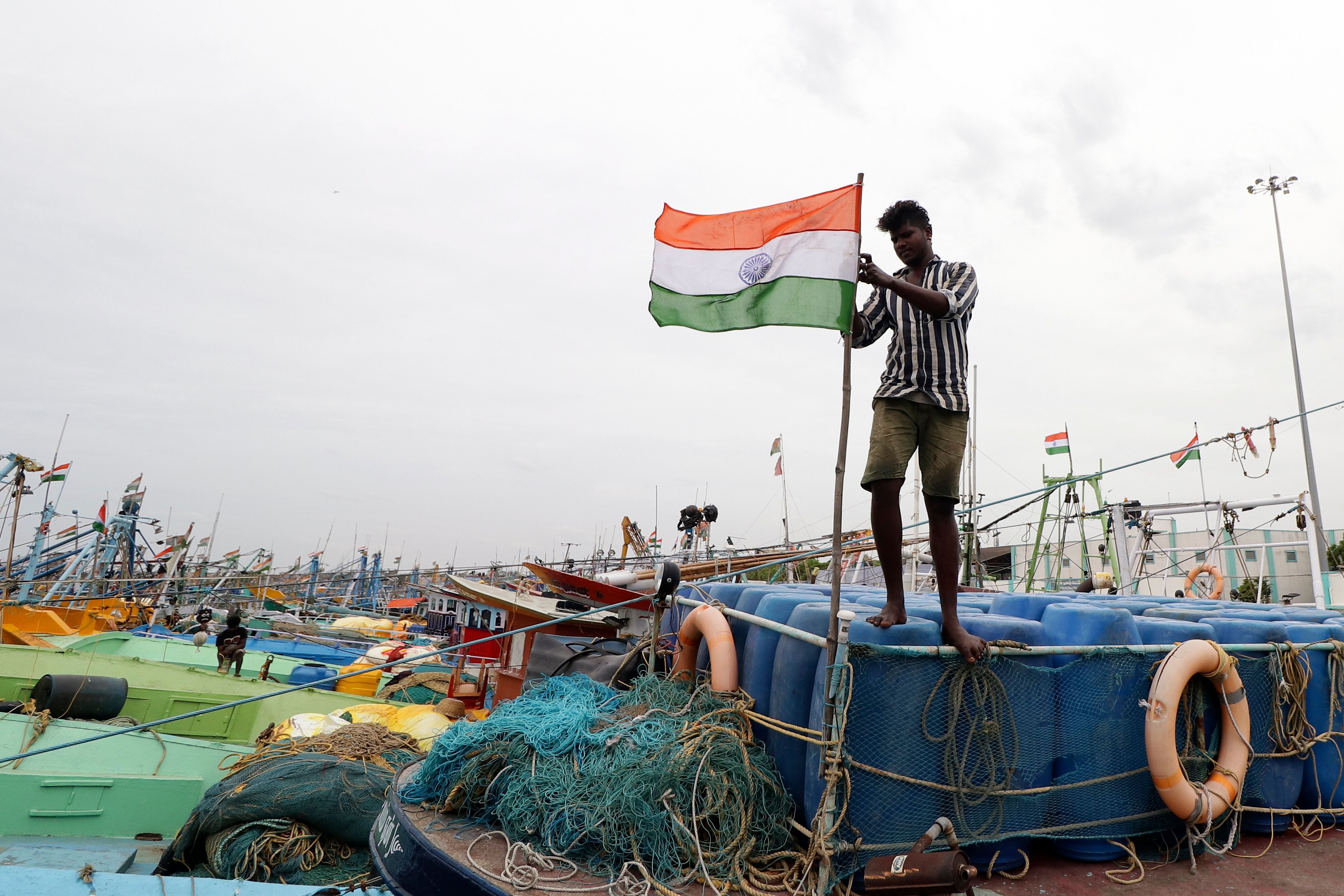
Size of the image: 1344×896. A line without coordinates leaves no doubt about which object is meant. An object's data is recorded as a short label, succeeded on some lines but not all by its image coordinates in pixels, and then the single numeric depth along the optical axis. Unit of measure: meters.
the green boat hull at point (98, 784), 7.04
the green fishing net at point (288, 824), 5.72
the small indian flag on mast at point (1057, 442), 21.08
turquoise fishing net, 3.30
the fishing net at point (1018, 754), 3.31
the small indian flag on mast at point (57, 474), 25.30
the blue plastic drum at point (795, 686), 3.65
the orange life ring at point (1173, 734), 3.67
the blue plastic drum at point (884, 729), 3.29
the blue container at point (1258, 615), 5.36
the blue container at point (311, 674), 14.56
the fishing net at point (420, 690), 13.43
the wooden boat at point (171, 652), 15.40
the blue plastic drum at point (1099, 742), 3.72
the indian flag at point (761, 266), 3.44
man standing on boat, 3.57
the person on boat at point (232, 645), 14.19
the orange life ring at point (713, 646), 4.23
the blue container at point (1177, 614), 4.98
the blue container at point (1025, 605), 4.89
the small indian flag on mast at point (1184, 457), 16.98
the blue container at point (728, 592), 5.25
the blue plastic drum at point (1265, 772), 4.22
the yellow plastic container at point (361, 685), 14.17
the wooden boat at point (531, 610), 11.48
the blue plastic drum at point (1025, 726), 3.58
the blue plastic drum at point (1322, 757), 4.45
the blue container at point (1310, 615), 5.56
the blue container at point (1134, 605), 5.55
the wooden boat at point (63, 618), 17.92
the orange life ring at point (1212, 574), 10.24
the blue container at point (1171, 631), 4.09
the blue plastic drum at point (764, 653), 4.09
